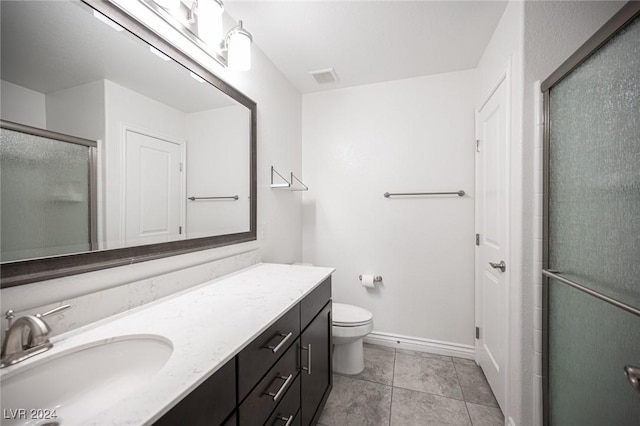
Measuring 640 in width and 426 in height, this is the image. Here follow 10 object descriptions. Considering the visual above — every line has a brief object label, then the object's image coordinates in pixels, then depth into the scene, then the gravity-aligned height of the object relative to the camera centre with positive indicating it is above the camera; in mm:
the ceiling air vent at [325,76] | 2078 +1134
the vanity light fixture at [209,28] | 1061 +844
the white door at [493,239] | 1443 -190
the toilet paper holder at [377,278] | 2236 -607
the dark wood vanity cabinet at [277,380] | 615 -562
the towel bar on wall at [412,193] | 2021 +135
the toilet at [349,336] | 1740 -866
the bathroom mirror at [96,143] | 695 +237
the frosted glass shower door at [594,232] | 761 -81
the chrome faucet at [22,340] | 592 -319
